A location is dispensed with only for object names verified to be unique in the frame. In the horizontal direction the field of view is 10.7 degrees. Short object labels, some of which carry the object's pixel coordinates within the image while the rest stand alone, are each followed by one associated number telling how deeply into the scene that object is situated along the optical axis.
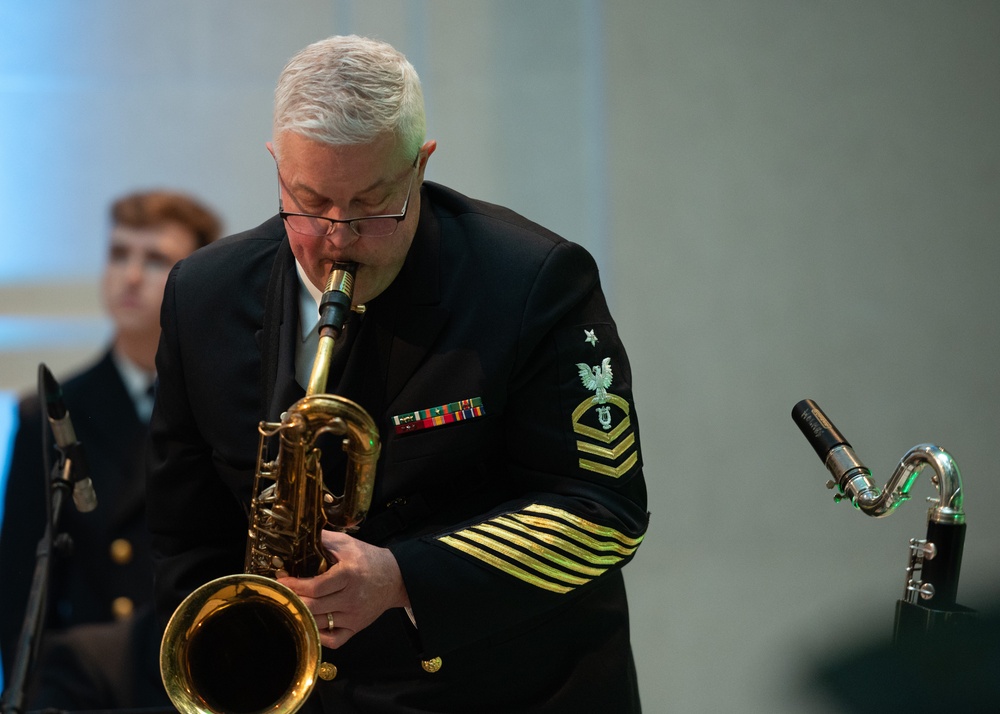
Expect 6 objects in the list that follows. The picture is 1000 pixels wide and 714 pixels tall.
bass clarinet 5.78
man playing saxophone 5.90
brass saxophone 5.89
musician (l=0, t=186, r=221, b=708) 7.08
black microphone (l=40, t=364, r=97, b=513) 6.27
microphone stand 6.25
